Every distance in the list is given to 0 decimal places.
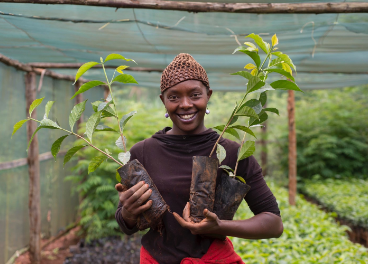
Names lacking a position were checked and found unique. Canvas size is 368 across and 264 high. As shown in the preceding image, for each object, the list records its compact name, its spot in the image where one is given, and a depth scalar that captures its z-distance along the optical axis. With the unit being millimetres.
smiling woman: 1445
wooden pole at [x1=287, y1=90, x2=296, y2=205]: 6228
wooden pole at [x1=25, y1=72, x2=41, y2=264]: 4348
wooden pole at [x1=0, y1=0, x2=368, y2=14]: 2330
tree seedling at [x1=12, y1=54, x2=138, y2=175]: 1492
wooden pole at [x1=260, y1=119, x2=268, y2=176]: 10086
